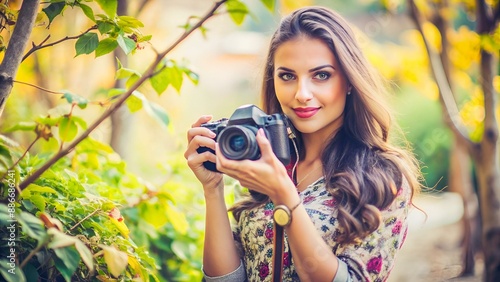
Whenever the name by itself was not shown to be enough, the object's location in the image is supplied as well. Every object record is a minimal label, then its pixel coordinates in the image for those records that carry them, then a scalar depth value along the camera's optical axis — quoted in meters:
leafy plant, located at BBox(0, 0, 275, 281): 1.10
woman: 1.40
